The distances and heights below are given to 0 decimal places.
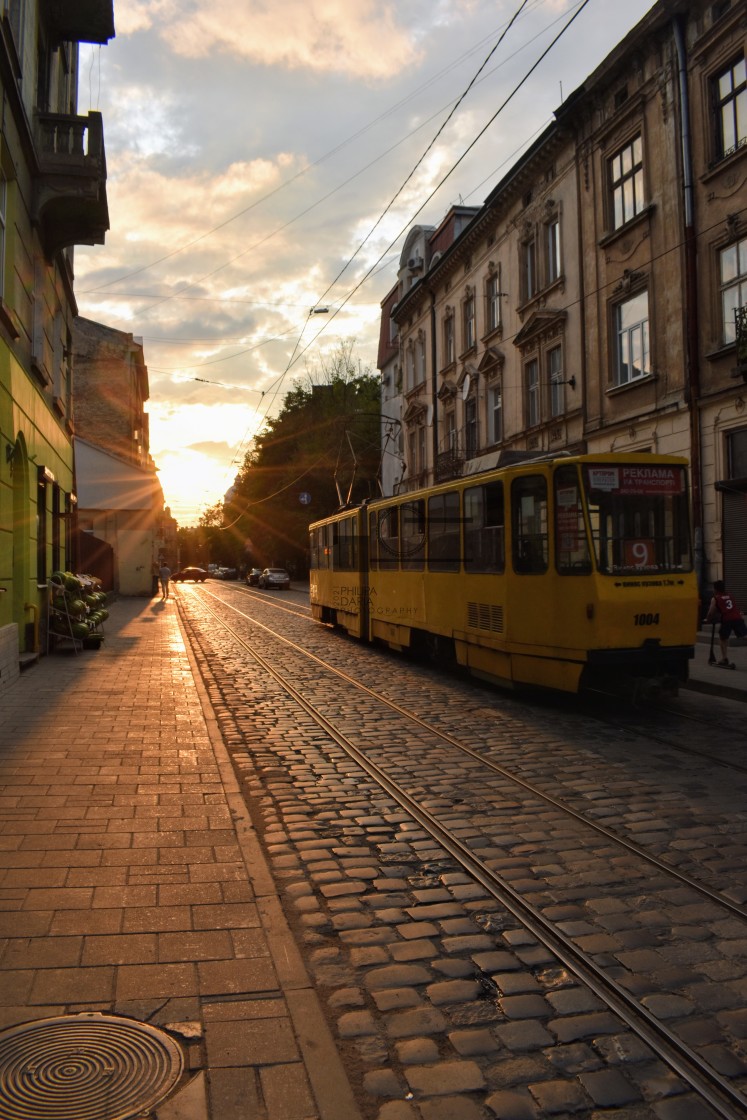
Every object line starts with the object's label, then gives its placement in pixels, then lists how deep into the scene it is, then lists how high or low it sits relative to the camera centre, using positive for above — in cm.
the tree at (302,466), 5184 +716
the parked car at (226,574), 9328 +87
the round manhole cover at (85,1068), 277 -154
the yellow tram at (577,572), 971 +4
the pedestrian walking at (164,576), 4034 +33
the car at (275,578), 5494 +19
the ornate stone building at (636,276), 1747 +699
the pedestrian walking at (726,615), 1297 -60
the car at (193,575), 7469 +64
